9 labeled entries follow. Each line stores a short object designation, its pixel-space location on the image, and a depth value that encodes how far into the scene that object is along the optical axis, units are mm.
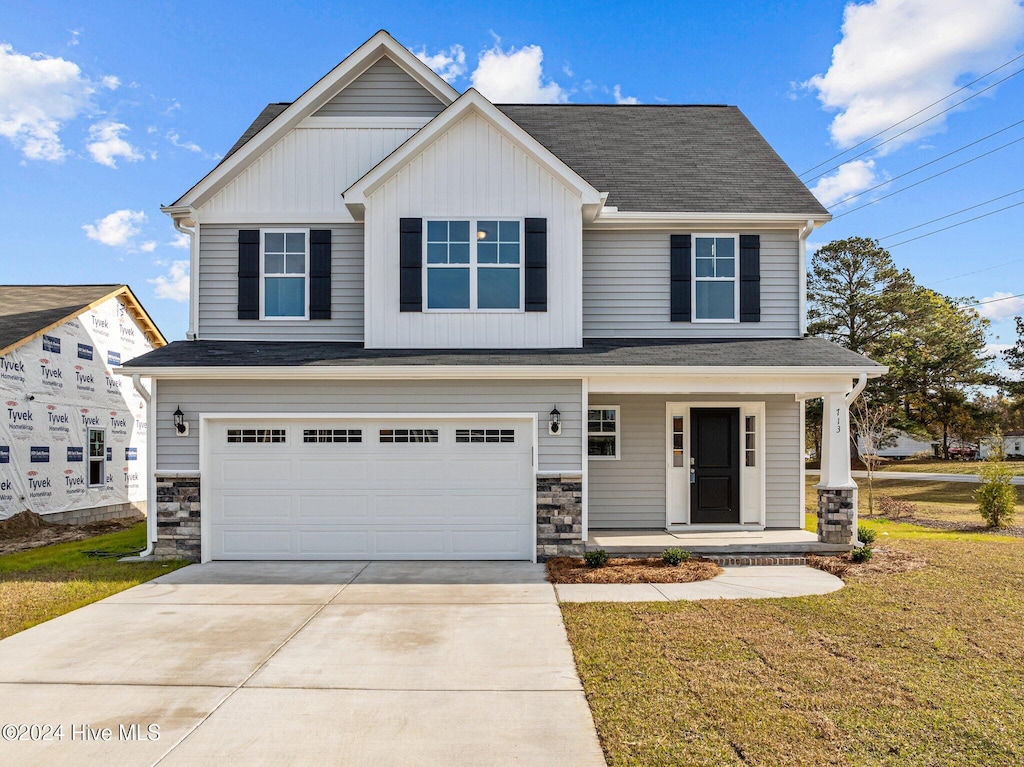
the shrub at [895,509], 16505
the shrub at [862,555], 9430
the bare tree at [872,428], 18938
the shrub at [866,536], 10031
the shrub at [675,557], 9156
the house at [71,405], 14242
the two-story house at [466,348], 9648
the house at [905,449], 53125
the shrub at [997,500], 13836
